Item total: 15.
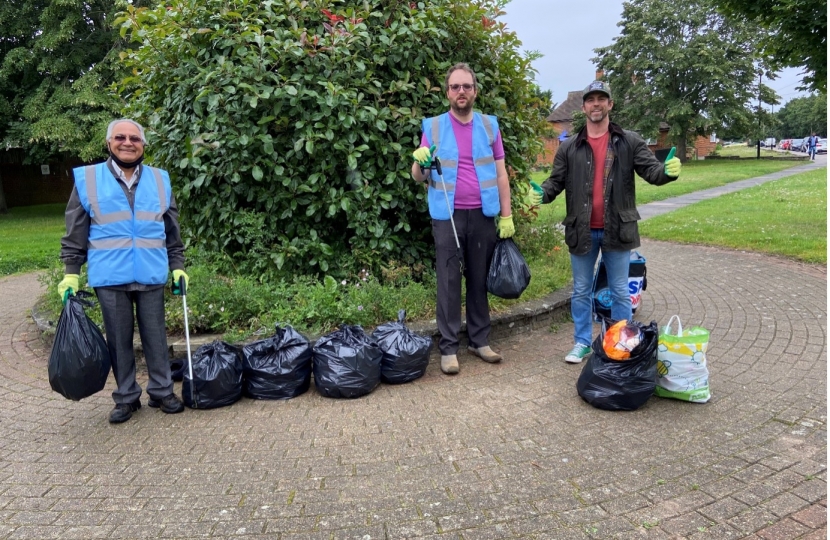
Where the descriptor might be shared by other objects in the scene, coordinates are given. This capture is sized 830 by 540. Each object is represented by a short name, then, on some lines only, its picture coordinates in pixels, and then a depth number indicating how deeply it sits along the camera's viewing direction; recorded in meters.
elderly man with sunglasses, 3.44
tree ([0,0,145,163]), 17.50
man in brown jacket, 4.05
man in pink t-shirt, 4.14
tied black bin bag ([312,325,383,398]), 3.82
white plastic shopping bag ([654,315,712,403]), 3.55
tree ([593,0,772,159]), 37.03
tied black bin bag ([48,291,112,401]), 3.36
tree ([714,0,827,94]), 7.44
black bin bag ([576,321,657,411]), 3.49
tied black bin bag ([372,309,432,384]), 4.04
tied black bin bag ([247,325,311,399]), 3.85
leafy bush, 4.91
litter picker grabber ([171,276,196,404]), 3.76
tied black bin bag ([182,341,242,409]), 3.74
